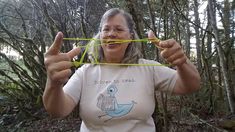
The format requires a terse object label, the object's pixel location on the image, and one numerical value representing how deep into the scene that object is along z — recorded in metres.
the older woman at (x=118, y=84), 0.92
